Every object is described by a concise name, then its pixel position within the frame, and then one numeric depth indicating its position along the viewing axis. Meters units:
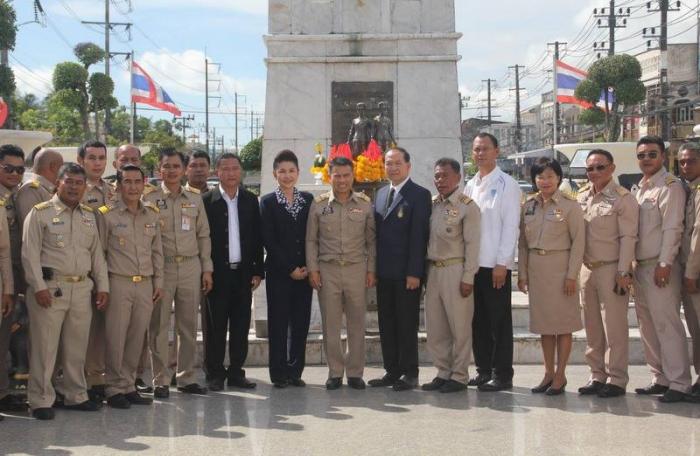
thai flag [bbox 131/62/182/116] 23.91
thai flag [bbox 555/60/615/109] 23.12
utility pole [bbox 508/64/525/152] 56.36
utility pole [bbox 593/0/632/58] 37.03
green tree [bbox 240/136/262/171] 33.28
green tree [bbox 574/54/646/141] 28.89
